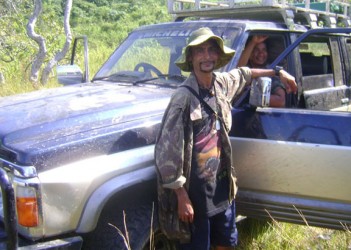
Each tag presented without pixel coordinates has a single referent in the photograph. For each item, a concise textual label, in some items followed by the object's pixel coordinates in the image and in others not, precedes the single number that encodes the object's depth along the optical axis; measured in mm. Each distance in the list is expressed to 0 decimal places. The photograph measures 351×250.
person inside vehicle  3555
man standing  2619
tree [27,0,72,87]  9773
